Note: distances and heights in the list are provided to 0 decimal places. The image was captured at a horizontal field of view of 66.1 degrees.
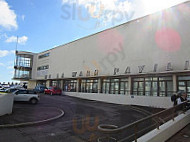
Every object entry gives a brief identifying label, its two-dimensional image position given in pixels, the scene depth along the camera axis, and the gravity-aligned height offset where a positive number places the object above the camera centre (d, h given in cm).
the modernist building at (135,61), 1502 +258
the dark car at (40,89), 3105 -201
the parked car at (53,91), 2693 -207
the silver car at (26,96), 1426 -164
